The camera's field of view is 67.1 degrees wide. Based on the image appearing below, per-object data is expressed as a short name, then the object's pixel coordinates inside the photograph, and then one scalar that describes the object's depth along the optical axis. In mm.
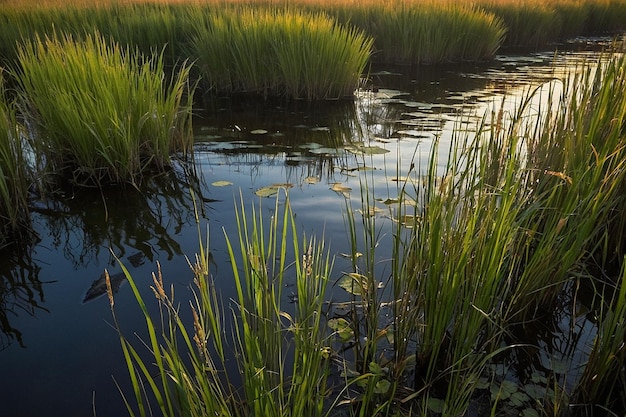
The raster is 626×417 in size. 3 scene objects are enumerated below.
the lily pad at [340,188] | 3410
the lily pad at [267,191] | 3318
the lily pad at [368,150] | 4266
